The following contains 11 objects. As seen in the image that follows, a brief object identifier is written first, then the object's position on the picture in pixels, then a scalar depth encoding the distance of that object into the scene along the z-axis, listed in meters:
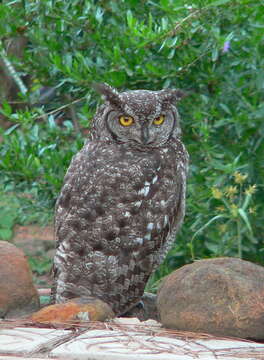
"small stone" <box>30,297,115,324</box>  7.79
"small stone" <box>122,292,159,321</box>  9.73
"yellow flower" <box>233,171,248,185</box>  8.70
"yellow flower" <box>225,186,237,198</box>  8.68
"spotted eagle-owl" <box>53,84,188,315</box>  8.94
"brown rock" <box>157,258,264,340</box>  7.39
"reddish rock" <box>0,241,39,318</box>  8.51
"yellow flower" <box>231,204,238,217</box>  8.59
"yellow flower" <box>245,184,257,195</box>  8.58
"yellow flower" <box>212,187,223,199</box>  8.62
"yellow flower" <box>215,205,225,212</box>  8.91
